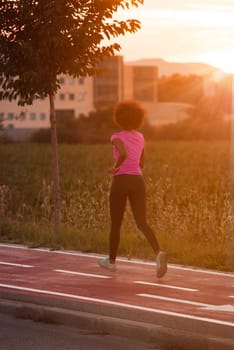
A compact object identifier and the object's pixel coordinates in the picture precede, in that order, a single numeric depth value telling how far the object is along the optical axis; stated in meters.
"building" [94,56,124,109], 181.12
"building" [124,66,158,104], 184.00
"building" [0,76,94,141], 161.62
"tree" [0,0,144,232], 13.84
